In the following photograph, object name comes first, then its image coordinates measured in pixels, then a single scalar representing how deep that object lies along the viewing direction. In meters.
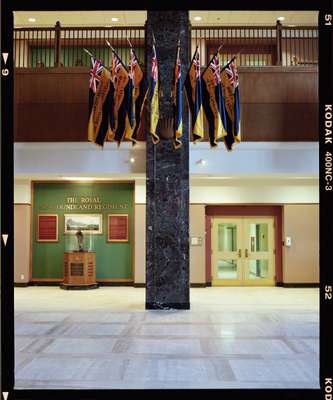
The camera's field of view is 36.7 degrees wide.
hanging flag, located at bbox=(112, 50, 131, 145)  11.37
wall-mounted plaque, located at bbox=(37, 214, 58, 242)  16.92
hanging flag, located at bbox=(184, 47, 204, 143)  11.22
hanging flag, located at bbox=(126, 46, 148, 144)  11.37
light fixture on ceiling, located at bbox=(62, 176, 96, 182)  16.30
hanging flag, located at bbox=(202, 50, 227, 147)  11.35
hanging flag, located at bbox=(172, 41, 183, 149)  11.46
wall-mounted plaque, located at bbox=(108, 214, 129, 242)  16.91
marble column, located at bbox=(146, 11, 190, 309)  12.11
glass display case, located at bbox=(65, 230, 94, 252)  16.92
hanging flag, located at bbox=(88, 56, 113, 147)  11.76
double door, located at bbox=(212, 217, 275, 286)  17.05
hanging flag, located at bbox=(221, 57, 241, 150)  11.71
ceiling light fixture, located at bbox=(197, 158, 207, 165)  13.10
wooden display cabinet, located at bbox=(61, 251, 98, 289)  16.03
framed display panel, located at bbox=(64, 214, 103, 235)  16.91
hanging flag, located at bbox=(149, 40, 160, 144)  11.41
